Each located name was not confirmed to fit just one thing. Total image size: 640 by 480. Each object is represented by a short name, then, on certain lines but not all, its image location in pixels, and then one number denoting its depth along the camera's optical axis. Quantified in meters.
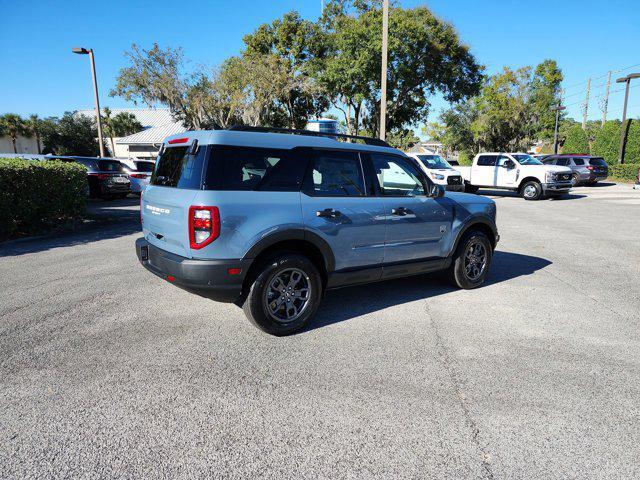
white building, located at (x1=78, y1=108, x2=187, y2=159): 51.28
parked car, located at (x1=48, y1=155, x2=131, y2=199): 15.71
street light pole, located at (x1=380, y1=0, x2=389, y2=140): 14.59
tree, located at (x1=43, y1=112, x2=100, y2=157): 50.38
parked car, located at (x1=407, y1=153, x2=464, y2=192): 17.27
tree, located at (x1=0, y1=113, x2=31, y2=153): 47.81
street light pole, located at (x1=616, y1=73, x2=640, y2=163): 26.30
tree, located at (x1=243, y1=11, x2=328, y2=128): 29.88
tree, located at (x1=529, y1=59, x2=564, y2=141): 43.12
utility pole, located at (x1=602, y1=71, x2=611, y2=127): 46.39
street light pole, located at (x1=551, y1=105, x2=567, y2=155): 38.60
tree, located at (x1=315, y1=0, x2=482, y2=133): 22.38
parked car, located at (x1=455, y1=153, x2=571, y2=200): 17.14
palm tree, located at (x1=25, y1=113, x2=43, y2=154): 49.22
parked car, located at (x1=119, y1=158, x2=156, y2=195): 16.97
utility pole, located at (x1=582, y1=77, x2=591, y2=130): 52.37
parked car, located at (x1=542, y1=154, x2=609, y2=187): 24.11
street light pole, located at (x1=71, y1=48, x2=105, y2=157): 19.20
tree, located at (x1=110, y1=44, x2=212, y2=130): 27.91
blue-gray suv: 3.61
